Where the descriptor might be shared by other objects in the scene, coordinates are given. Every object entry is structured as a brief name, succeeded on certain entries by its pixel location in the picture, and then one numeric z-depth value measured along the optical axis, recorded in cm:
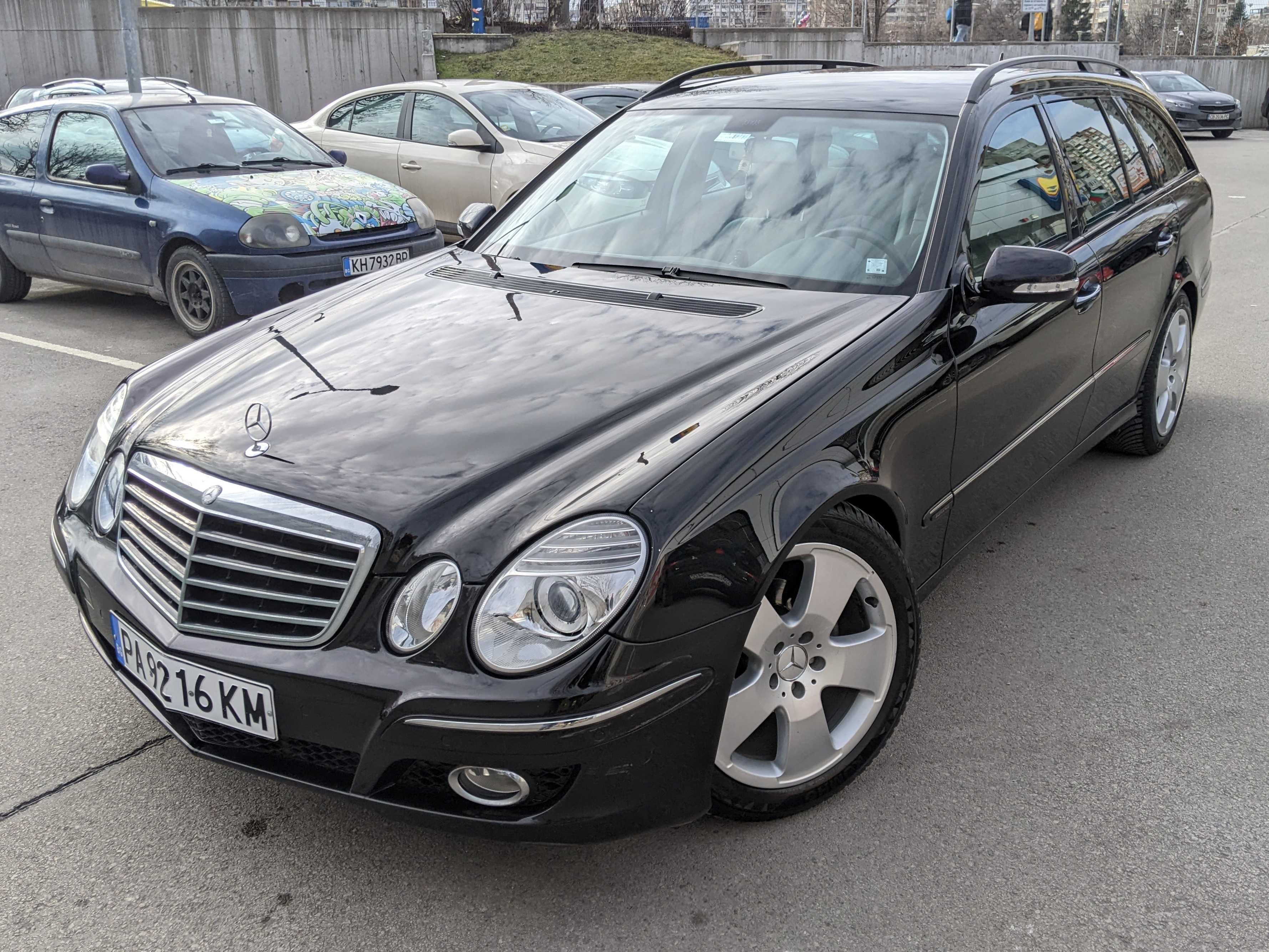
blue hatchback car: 686
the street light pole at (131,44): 1072
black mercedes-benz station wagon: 207
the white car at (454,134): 937
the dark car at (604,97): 1406
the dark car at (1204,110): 2555
